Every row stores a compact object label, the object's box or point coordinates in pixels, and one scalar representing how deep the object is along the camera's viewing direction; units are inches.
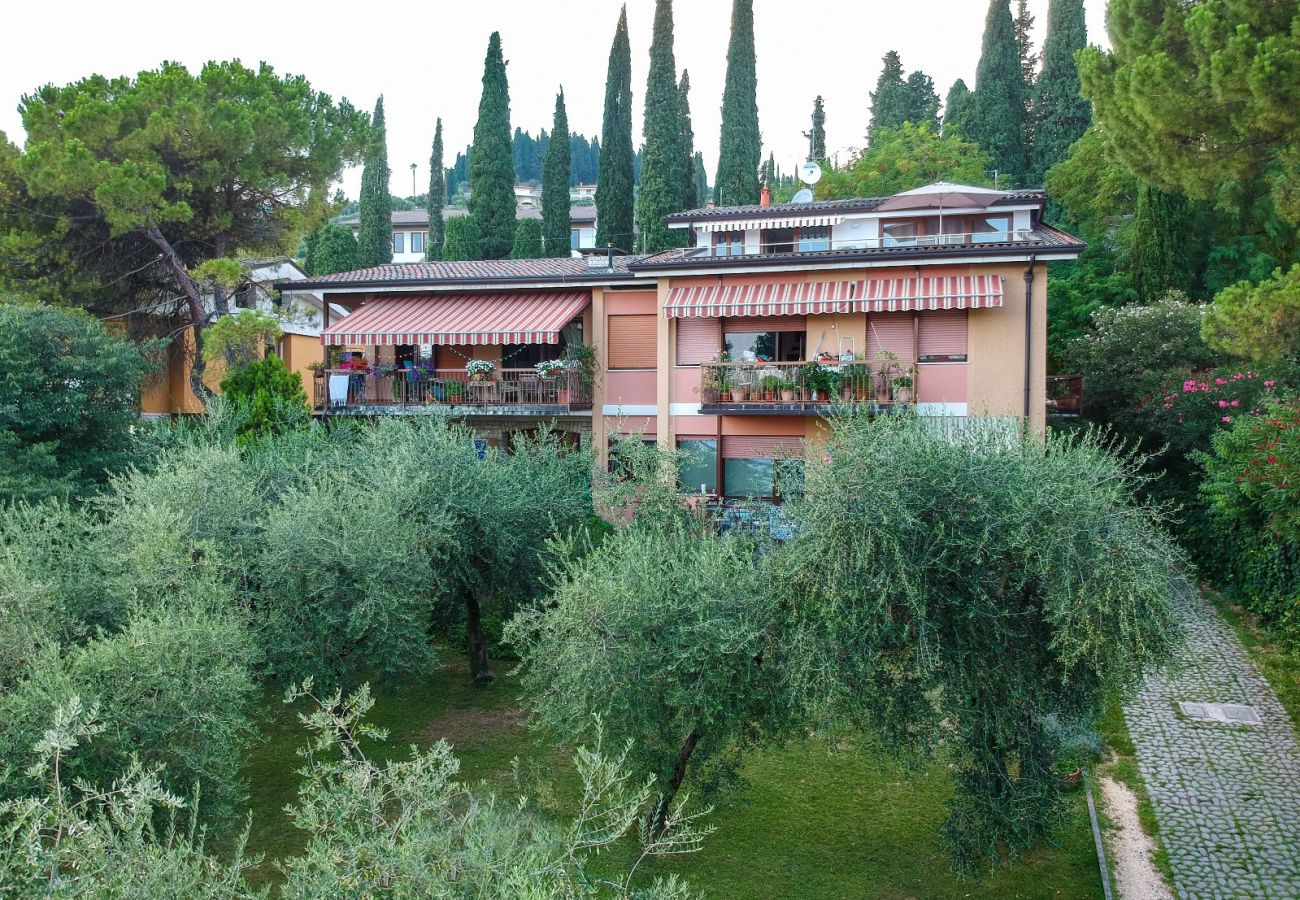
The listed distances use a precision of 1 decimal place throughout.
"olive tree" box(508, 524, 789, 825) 457.4
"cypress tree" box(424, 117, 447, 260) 2628.0
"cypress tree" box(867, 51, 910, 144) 2213.3
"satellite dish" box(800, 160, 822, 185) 1268.5
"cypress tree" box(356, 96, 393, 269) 2271.2
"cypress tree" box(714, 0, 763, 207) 1883.6
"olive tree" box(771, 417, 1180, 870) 414.6
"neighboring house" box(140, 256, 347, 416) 1234.6
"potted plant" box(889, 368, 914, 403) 898.7
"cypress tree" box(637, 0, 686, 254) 1825.8
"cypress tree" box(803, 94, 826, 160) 2920.8
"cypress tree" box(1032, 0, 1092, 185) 1888.5
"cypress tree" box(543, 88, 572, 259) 2140.7
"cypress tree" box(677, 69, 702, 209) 1884.8
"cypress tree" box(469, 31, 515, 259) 2119.8
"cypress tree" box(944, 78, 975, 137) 1924.2
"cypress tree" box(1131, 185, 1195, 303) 1268.5
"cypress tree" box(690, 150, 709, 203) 3234.3
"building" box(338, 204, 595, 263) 2775.6
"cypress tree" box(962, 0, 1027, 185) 1893.5
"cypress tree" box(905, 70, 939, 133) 2241.6
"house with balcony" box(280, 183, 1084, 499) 897.5
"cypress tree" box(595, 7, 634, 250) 2084.2
